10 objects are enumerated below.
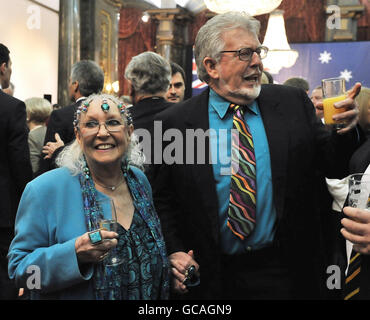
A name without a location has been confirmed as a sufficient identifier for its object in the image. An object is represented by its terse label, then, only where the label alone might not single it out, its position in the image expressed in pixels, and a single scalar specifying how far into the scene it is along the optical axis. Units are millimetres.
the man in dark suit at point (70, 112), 3350
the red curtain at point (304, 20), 13352
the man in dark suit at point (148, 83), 2932
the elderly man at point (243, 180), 1939
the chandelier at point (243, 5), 5094
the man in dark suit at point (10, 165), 3303
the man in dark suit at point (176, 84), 3814
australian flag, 10352
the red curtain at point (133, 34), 15727
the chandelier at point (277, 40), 6223
